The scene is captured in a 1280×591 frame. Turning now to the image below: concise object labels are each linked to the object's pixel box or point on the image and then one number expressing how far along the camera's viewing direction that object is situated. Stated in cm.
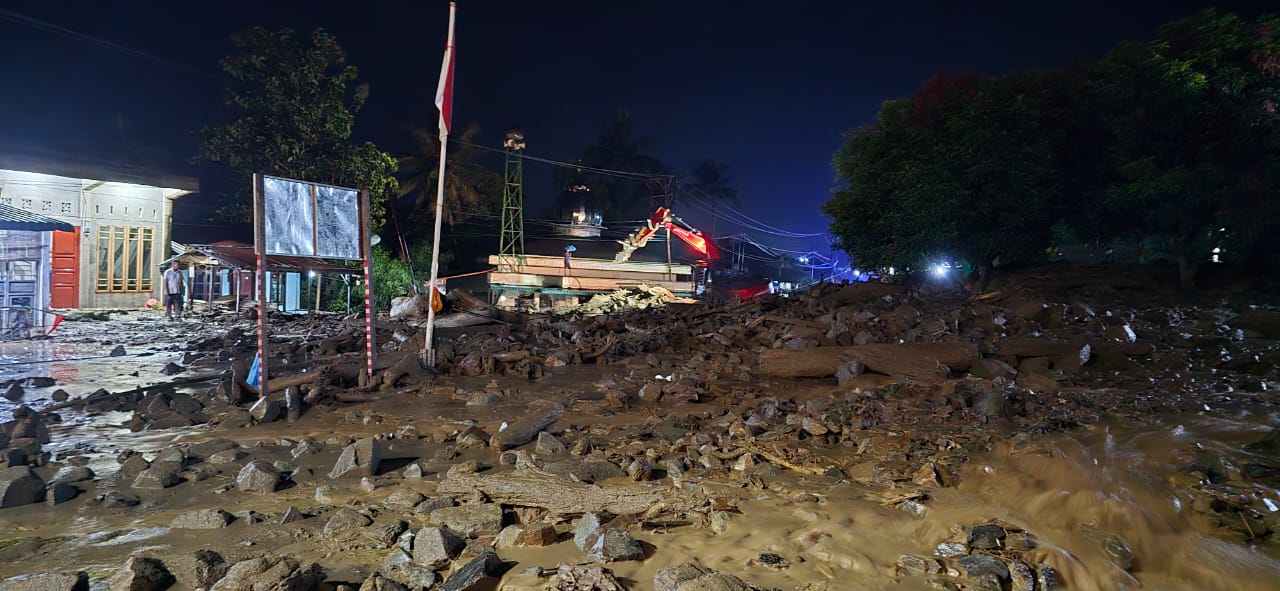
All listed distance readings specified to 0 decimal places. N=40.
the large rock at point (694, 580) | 285
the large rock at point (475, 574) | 291
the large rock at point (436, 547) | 321
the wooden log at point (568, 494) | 393
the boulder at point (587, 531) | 339
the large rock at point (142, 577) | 286
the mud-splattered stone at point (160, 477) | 439
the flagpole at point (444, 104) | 877
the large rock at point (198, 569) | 300
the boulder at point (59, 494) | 409
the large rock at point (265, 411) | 656
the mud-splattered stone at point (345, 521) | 359
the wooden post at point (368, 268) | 810
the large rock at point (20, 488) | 398
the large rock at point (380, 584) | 289
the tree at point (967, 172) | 1327
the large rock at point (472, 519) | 360
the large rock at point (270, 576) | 289
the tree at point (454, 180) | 3522
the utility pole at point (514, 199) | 2669
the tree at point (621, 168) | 4538
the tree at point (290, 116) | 2214
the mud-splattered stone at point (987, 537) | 332
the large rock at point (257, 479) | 436
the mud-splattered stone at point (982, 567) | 303
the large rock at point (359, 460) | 471
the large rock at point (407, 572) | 300
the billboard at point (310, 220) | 737
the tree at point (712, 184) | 5753
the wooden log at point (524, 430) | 558
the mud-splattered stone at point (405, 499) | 403
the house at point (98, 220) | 2056
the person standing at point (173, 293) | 2098
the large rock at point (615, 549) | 320
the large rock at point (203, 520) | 368
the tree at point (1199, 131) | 1098
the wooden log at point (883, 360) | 803
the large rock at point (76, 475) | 451
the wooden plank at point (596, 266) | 2706
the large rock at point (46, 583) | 282
